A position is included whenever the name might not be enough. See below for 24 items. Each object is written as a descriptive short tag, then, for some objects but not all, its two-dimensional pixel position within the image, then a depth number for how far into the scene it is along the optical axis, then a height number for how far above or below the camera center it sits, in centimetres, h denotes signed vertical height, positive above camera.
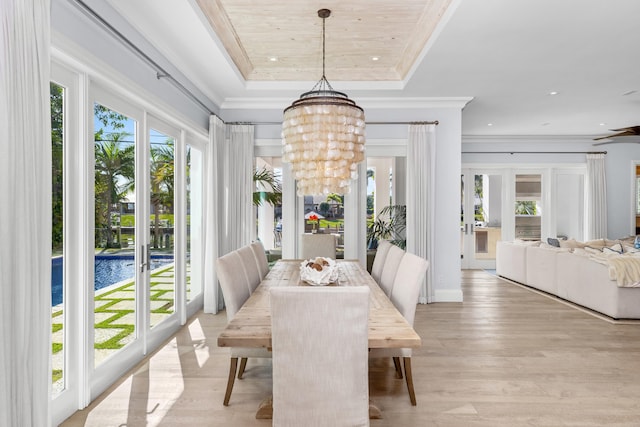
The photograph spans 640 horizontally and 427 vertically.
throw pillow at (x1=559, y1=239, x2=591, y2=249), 592 -54
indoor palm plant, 525 -22
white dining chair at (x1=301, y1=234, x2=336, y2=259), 457 -42
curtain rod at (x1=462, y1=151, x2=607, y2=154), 745 +119
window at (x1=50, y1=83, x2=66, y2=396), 221 -17
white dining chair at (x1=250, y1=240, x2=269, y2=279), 341 -44
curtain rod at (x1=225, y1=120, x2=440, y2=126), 495 +119
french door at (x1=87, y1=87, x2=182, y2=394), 263 -19
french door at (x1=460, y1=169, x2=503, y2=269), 776 -13
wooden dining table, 185 -61
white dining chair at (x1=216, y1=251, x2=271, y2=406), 238 -57
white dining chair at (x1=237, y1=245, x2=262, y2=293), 289 -45
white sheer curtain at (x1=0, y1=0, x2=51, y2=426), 138 +0
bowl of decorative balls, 277 -47
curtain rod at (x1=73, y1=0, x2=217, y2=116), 221 +121
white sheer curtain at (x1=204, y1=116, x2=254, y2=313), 448 +21
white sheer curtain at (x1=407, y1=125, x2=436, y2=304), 497 +31
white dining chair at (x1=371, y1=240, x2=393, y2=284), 341 -46
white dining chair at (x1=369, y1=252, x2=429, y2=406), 232 -56
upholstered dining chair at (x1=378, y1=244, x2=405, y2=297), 291 -46
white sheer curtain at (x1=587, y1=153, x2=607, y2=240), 737 +28
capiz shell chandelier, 266 +51
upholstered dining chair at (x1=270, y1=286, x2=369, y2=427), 168 -67
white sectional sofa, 416 -91
